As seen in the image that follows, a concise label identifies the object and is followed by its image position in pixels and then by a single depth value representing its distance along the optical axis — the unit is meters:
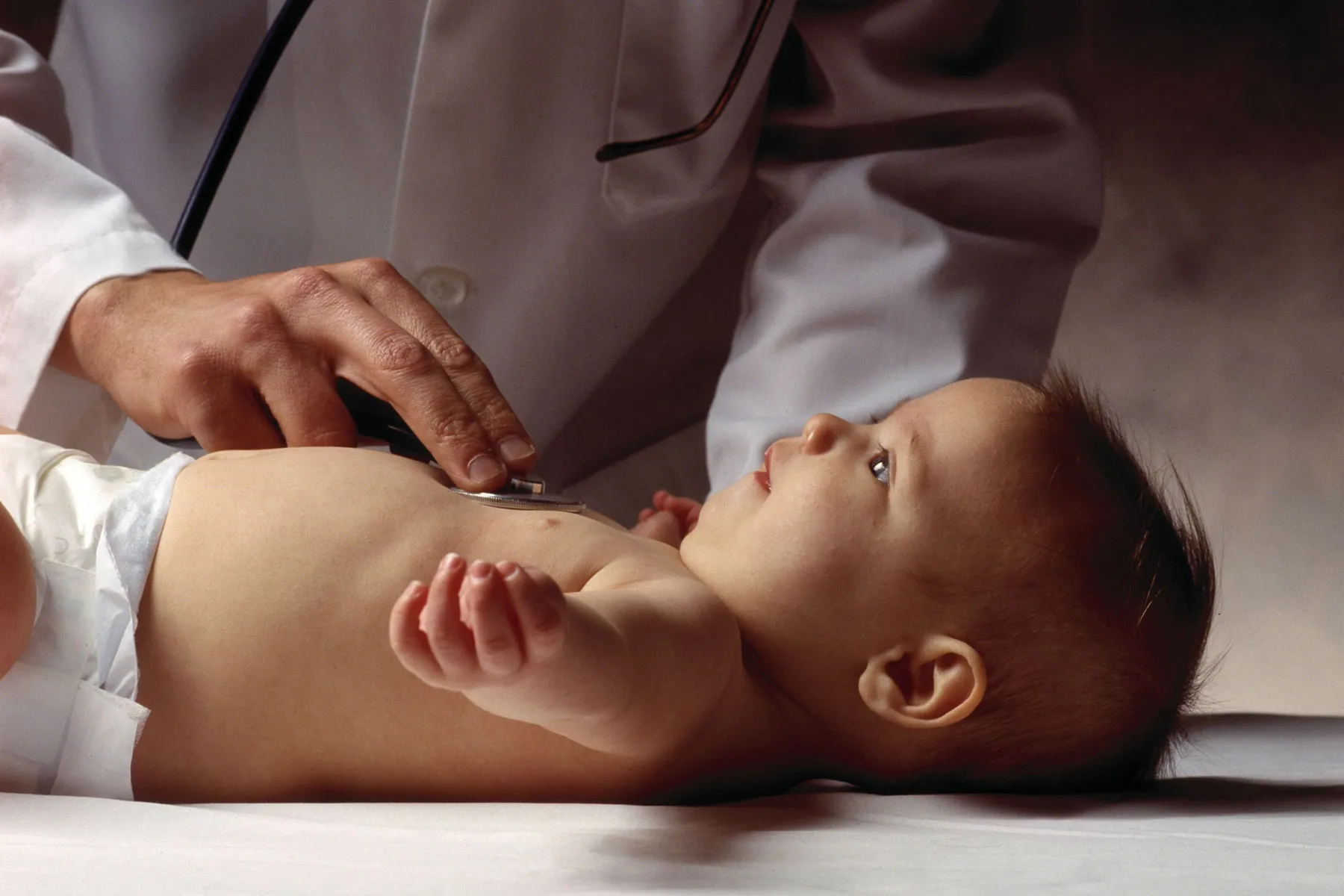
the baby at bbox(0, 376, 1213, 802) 0.97
